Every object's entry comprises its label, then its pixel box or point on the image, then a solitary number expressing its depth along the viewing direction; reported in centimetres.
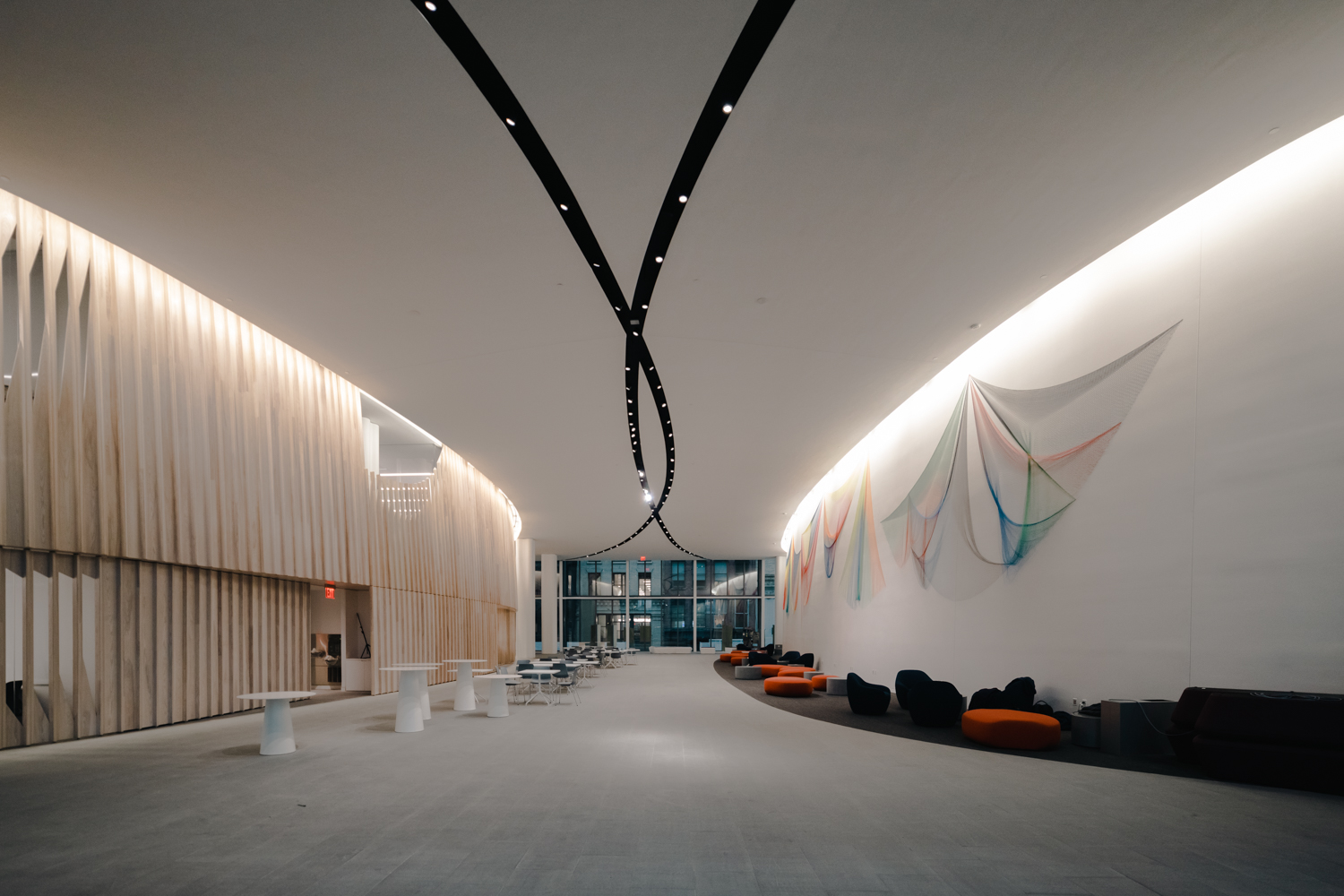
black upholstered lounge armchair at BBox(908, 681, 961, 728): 891
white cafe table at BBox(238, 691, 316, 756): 696
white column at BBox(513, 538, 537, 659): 2759
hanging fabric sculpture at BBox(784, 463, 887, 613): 1545
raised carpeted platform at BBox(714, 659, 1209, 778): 639
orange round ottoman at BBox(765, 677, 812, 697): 1322
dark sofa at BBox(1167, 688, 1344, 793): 532
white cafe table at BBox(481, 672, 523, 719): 974
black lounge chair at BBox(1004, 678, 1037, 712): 839
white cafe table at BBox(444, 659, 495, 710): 1064
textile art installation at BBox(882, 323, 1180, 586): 802
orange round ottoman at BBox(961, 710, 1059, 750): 717
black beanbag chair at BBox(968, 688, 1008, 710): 842
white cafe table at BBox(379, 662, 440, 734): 853
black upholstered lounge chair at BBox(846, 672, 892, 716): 1012
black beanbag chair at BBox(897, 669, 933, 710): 1087
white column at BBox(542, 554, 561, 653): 3212
